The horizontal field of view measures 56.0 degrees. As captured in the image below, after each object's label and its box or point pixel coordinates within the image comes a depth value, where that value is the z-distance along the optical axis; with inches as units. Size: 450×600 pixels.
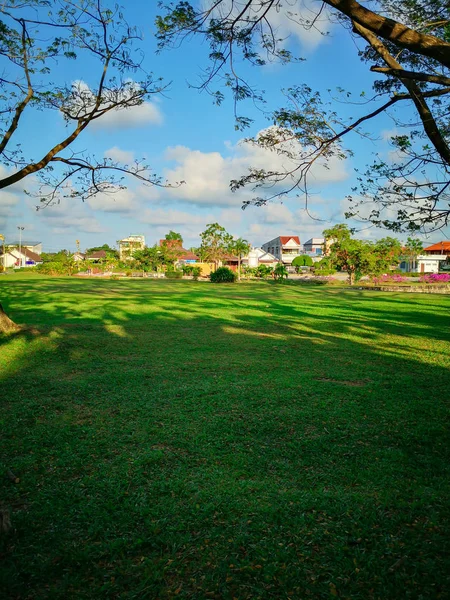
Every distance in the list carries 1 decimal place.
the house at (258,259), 3102.9
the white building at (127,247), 2298.2
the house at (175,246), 2251.2
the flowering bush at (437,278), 1545.8
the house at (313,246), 3420.5
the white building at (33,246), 3929.9
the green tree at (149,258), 2106.3
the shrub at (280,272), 1765.5
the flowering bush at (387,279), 1624.3
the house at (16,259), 3160.4
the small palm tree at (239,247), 2139.6
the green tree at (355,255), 1501.0
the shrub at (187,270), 2055.7
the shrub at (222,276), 1635.1
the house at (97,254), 3459.6
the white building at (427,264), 2568.9
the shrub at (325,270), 1982.0
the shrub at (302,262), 2625.5
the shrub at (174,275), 1943.9
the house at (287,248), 3422.0
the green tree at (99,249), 3606.1
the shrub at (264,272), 1951.3
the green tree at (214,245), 2172.7
